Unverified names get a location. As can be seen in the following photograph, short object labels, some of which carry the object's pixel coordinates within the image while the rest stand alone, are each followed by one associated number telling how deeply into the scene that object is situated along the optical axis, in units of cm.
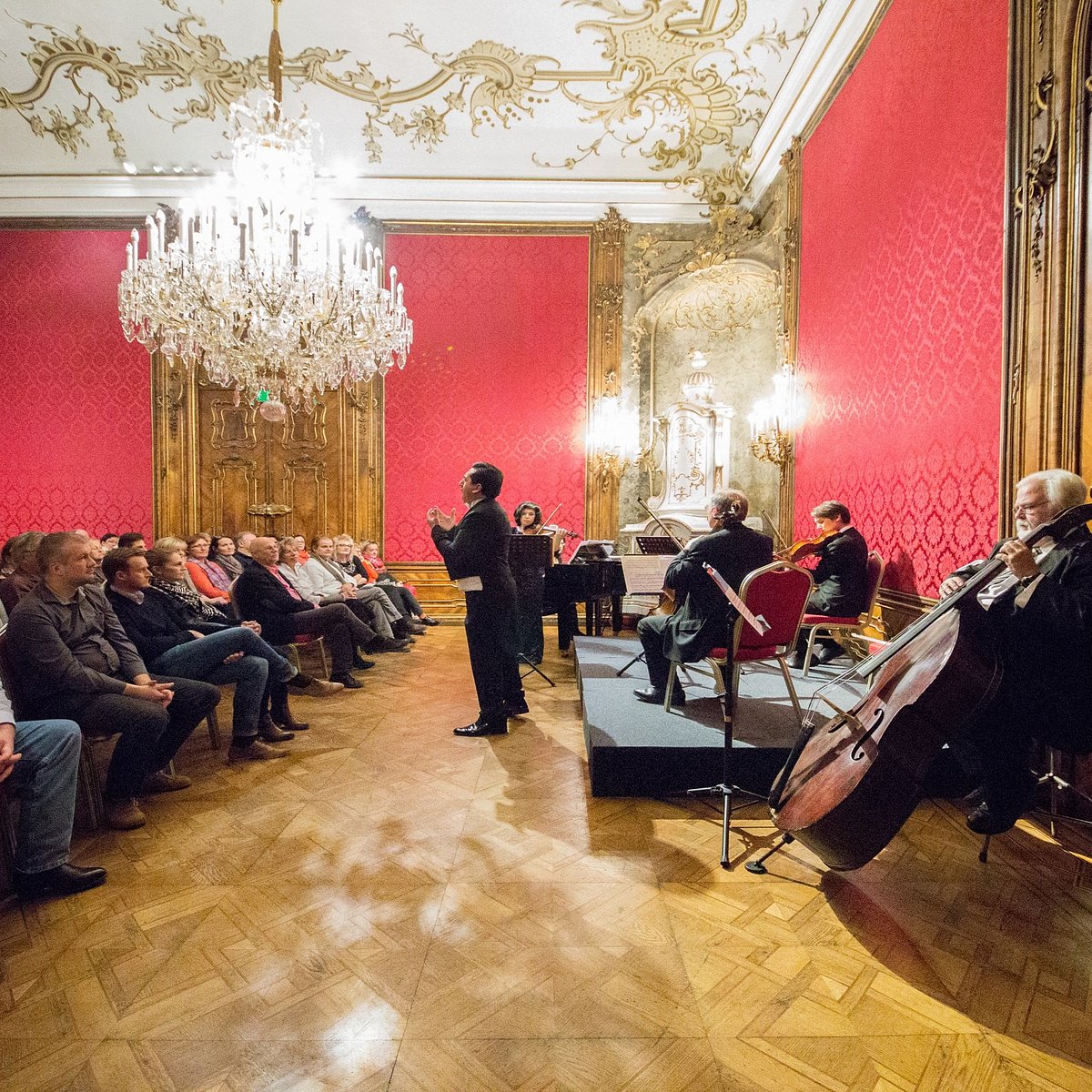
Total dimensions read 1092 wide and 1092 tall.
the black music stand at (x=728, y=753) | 219
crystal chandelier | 437
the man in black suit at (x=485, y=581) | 347
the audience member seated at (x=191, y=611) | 332
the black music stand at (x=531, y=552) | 483
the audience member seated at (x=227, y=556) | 554
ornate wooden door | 736
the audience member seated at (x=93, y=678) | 232
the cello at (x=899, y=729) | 161
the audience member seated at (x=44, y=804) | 198
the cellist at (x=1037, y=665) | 196
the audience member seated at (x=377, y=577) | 636
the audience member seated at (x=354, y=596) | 548
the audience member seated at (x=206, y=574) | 485
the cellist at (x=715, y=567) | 301
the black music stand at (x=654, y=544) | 452
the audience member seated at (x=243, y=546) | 529
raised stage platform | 273
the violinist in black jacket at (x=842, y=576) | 415
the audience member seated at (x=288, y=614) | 401
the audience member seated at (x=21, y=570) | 292
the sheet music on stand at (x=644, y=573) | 311
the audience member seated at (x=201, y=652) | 296
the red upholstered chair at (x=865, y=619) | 411
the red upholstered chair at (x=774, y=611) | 284
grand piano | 525
